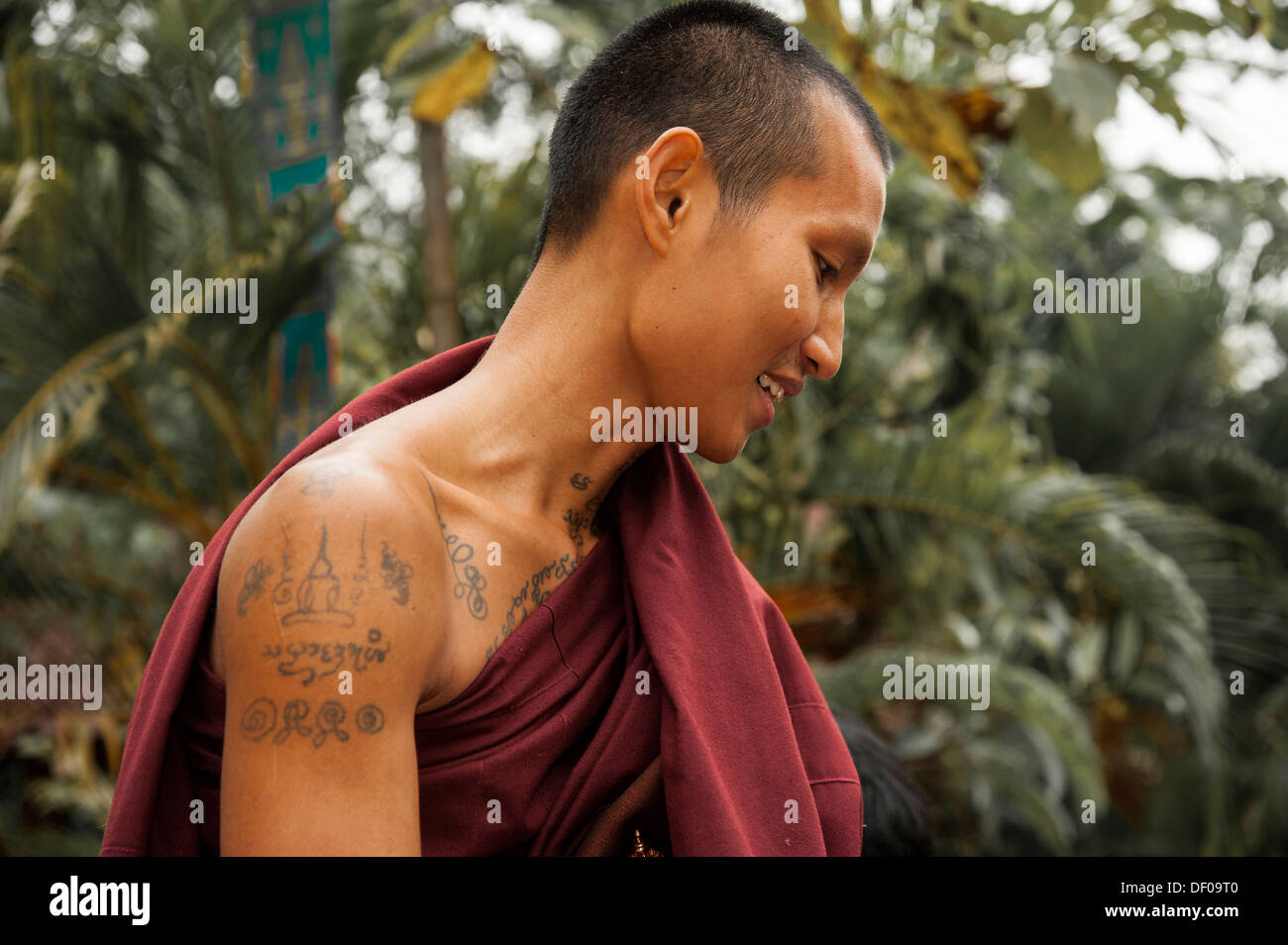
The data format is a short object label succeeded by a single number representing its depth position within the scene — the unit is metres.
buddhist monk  1.16
